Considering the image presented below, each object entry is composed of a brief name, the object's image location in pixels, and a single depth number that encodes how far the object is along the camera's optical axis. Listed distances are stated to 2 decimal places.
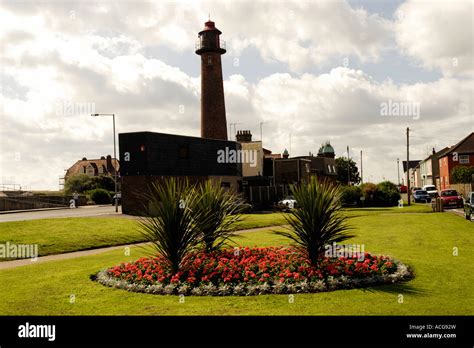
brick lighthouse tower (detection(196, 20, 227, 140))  54.72
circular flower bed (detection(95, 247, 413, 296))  11.59
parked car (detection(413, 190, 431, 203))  60.28
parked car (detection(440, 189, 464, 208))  43.00
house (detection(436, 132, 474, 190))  70.94
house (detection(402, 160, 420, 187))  146.64
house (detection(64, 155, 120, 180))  96.68
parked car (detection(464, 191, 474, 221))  29.61
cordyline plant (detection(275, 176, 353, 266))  12.59
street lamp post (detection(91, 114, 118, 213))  44.99
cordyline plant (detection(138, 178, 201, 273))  12.77
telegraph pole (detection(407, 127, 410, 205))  57.94
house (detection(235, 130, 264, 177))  59.91
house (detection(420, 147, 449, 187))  91.69
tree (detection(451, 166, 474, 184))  62.34
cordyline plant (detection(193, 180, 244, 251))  14.22
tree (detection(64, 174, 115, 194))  73.25
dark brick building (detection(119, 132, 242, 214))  41.03
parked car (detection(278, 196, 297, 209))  49.69
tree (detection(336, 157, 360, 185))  113.11
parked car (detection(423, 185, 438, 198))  65.35
